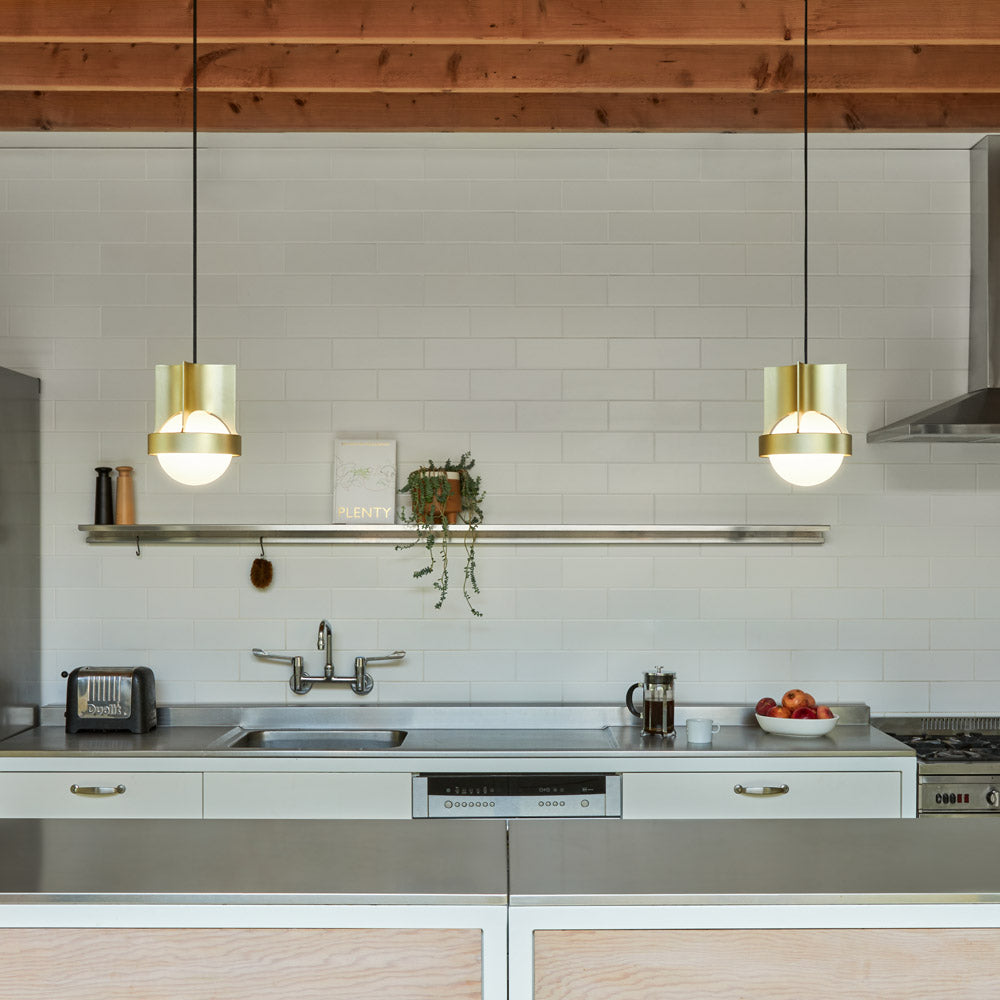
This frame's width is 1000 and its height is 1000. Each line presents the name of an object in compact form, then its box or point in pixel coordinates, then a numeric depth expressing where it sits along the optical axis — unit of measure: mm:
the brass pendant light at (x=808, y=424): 1928
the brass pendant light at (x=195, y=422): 1941
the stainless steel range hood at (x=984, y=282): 3773
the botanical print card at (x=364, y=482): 3846
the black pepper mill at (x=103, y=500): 3807
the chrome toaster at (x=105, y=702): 3629
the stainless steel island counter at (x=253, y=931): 1625
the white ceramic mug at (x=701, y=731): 3439
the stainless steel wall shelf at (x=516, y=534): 3766
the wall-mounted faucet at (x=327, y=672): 3840
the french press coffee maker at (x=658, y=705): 3584
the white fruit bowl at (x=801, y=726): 3518
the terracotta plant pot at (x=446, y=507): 3762
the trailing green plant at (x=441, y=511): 3756
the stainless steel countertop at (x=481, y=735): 3305
